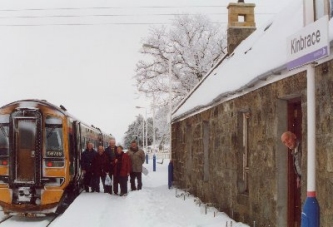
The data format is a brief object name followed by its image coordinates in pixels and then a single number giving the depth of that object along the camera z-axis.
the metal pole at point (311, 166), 4.14
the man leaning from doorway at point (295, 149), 6.43
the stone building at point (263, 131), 5.59
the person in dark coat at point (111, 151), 16.44
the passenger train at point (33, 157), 12.15
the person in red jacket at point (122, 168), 15.59
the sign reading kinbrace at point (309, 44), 3.88
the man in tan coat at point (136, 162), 16.28
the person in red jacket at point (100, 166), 16.05
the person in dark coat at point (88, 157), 16.22
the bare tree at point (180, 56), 32.25
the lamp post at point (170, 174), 18.46
